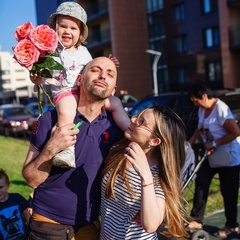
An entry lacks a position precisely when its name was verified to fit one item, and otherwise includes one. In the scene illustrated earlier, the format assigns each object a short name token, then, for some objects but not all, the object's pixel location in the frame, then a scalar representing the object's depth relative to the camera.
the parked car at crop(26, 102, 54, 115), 23.69
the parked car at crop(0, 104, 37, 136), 18.95
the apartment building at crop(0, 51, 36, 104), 103.44
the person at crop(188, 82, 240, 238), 4.63
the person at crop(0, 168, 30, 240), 3.62
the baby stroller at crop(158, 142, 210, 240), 4.21
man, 2.32
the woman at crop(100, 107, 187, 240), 2.22
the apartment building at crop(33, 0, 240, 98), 28.44
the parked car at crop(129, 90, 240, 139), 6.20
